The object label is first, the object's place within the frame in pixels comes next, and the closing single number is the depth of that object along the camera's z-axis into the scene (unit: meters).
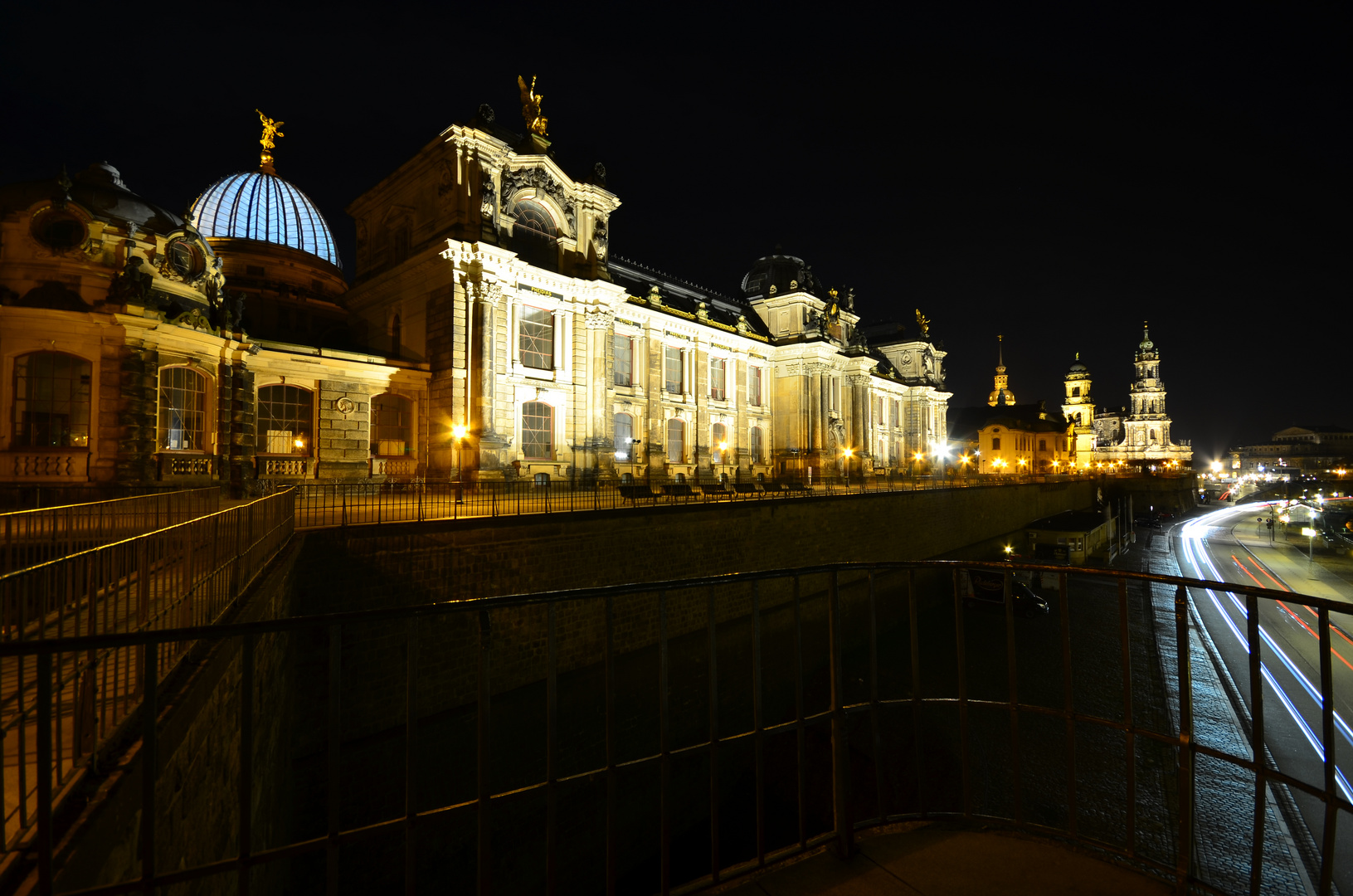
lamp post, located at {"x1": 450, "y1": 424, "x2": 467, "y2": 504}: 25.84
